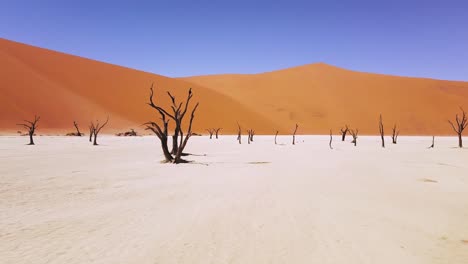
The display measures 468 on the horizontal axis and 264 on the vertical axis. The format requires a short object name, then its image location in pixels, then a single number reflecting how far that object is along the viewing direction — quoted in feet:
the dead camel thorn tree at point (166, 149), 43.68
